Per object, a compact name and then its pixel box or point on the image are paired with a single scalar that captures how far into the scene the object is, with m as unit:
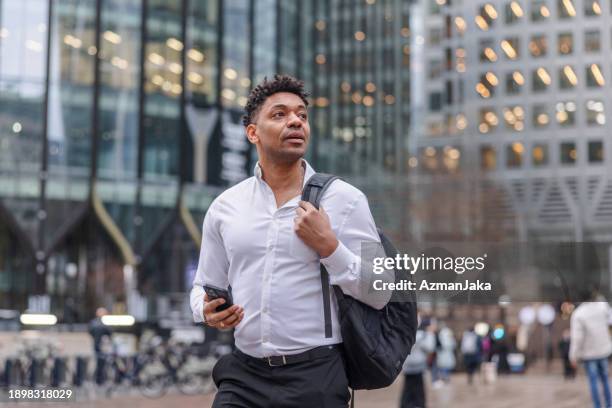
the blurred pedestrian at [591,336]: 10.17
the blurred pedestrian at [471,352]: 26.05
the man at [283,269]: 3.00
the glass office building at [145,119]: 37.03
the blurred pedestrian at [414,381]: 12.21
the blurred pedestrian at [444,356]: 23.58
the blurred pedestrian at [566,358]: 26.97
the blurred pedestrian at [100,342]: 17.53
